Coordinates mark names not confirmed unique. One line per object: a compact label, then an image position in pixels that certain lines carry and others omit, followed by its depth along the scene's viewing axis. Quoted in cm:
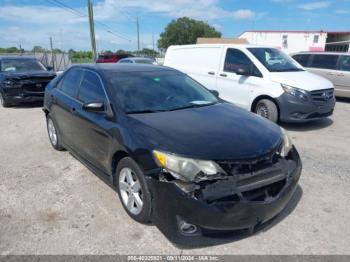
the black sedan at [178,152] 240
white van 614
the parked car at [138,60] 1499
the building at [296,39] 3812
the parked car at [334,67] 951
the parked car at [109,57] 2306
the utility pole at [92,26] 2319
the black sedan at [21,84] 909
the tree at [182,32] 6956
